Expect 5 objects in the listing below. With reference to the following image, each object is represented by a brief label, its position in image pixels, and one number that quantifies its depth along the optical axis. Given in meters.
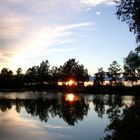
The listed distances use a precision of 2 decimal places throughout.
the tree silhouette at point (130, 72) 81.88
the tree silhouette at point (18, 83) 93.97
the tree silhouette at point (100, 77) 94.35
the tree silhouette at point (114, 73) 88.47
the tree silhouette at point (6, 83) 93.04
